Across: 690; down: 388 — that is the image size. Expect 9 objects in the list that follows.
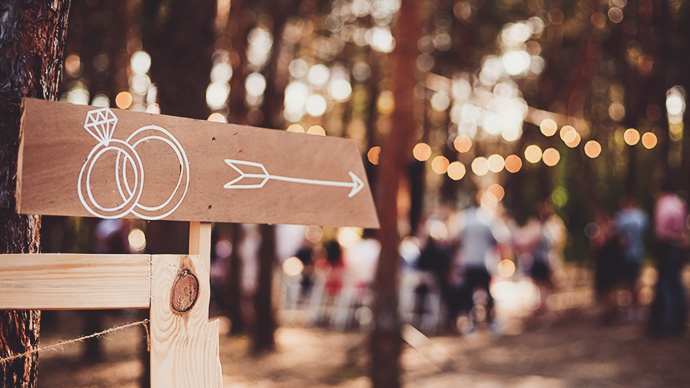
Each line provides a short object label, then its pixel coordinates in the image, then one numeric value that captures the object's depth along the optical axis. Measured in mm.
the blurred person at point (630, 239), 9984
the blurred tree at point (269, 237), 8852
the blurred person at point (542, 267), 10766
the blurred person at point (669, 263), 8445
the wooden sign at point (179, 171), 1979
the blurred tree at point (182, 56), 5344
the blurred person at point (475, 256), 9545
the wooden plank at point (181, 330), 2121
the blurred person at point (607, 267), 10023
